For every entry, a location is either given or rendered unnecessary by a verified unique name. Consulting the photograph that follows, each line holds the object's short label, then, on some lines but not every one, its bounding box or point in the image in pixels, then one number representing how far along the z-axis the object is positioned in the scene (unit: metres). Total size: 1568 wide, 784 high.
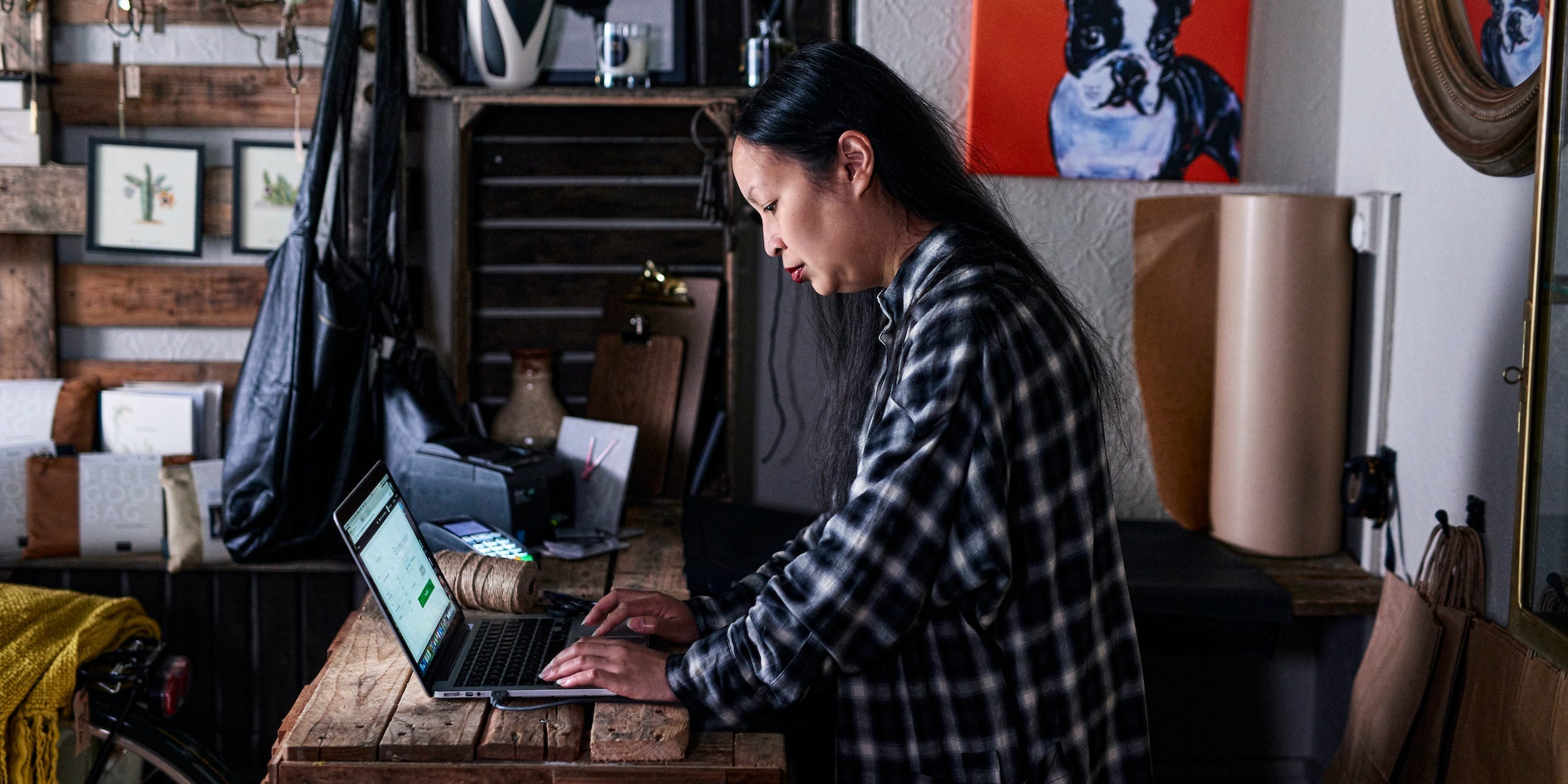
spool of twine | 1.92
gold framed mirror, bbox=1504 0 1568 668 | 1.48
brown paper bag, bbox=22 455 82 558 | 2.78
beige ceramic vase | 2.97
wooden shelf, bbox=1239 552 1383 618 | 2.40
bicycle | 2.26
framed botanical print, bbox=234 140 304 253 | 2.99
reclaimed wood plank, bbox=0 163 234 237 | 2.92
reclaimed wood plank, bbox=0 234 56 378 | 3.00
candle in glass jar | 2.84
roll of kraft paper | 2.54
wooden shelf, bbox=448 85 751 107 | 2.85
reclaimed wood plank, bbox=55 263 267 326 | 3.03
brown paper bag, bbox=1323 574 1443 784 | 1.96
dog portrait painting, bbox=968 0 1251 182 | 2.73
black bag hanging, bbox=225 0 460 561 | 2.67
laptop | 1.57
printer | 2.48
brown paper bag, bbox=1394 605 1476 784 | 1.86
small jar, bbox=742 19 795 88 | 2.81
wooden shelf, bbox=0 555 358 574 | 2.72
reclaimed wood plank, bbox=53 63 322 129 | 2.97
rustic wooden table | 1.45
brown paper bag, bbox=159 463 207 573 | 2.72
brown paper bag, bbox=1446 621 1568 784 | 1.57
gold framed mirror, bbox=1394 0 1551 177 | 1.88
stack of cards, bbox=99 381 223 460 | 2.99
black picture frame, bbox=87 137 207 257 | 2.94
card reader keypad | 2.18
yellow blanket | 2.04
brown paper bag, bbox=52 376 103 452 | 2.96
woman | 1.30
